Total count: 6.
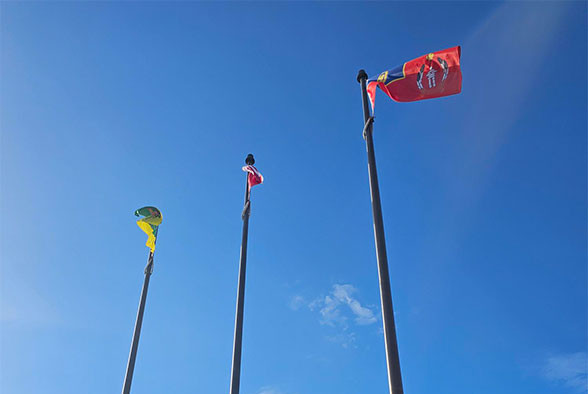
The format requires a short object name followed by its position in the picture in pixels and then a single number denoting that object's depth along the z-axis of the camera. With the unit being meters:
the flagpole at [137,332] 17.22
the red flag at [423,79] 13.94
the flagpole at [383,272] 8.77
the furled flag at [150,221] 21.16
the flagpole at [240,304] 13.53
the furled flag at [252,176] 18.64
